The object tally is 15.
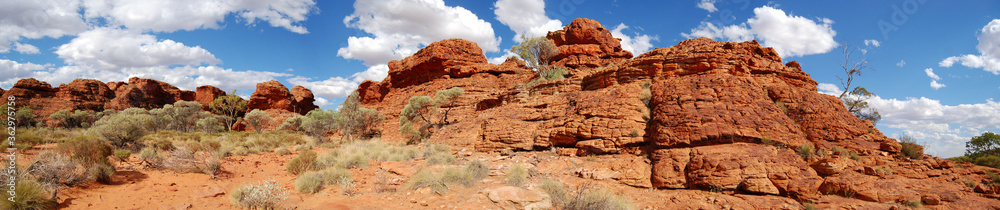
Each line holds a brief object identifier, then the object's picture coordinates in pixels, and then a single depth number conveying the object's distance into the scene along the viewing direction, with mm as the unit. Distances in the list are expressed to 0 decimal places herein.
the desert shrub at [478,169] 9347
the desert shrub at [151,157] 9055
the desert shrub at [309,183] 8125
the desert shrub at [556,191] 7180
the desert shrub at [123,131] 12375
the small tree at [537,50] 33250
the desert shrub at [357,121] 26516
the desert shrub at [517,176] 8539
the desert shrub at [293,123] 34938
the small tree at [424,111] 23531
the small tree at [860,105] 17341
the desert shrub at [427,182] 7855
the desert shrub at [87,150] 7543
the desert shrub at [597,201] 6609
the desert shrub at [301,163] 10461
